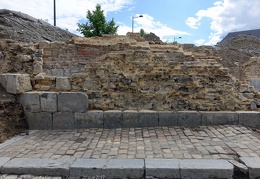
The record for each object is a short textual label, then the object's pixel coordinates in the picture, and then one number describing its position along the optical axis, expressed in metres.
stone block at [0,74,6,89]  5.64
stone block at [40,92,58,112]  5.35
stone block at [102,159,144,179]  3.39
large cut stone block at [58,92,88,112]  5.38
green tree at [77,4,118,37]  22.92
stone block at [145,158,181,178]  3.37
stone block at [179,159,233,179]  3.35
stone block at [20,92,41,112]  5.34
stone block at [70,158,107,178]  3.42
